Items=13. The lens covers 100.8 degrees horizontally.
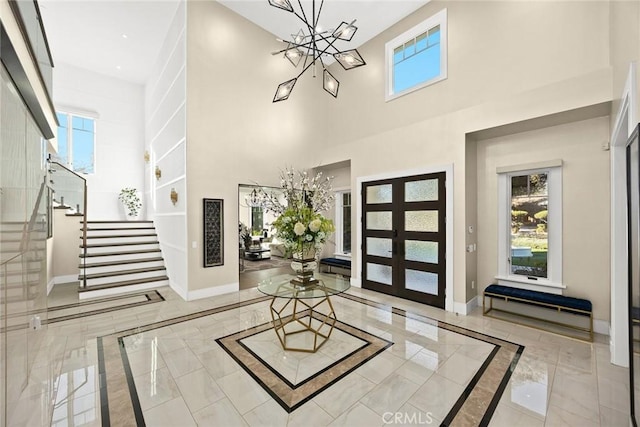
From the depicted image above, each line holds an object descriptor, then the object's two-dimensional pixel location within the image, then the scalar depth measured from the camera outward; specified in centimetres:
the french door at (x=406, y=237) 455
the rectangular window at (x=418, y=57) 487
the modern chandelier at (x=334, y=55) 301
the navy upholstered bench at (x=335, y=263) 648
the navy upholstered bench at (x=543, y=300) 338
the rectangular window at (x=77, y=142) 759
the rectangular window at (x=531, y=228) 385
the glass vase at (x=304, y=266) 335
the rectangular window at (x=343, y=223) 698
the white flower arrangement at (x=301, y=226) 321
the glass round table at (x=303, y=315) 311
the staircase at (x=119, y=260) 529
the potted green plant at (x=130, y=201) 834
